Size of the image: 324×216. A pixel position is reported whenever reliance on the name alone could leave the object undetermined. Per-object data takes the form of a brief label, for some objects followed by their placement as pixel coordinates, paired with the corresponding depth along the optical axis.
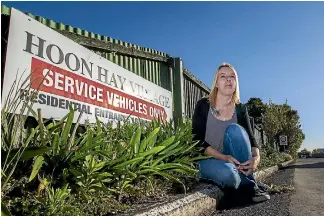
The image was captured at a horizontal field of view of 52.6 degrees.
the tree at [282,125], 18.11
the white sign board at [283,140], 19.73
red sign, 2.88
